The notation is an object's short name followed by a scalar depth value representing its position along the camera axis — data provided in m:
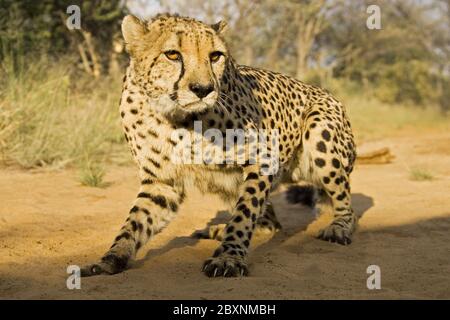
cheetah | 3.21
